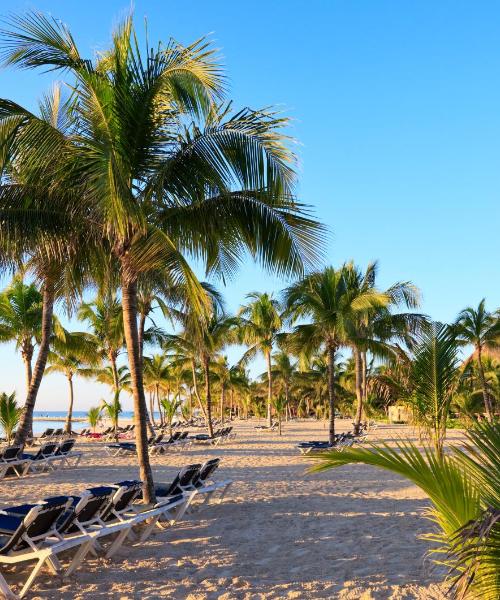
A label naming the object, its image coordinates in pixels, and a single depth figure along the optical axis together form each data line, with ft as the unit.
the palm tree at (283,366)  148.81
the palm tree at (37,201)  25.99
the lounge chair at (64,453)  49.40
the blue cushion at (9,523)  18.49
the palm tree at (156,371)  140.49
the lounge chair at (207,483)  29.60
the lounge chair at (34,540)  16.60
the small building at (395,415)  162.35
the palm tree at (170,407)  88.58
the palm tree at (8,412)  58.44
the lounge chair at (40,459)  46.00
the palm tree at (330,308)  64.54
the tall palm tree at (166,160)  25.32
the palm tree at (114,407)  74.54
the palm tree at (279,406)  98.65
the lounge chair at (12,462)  43.47
